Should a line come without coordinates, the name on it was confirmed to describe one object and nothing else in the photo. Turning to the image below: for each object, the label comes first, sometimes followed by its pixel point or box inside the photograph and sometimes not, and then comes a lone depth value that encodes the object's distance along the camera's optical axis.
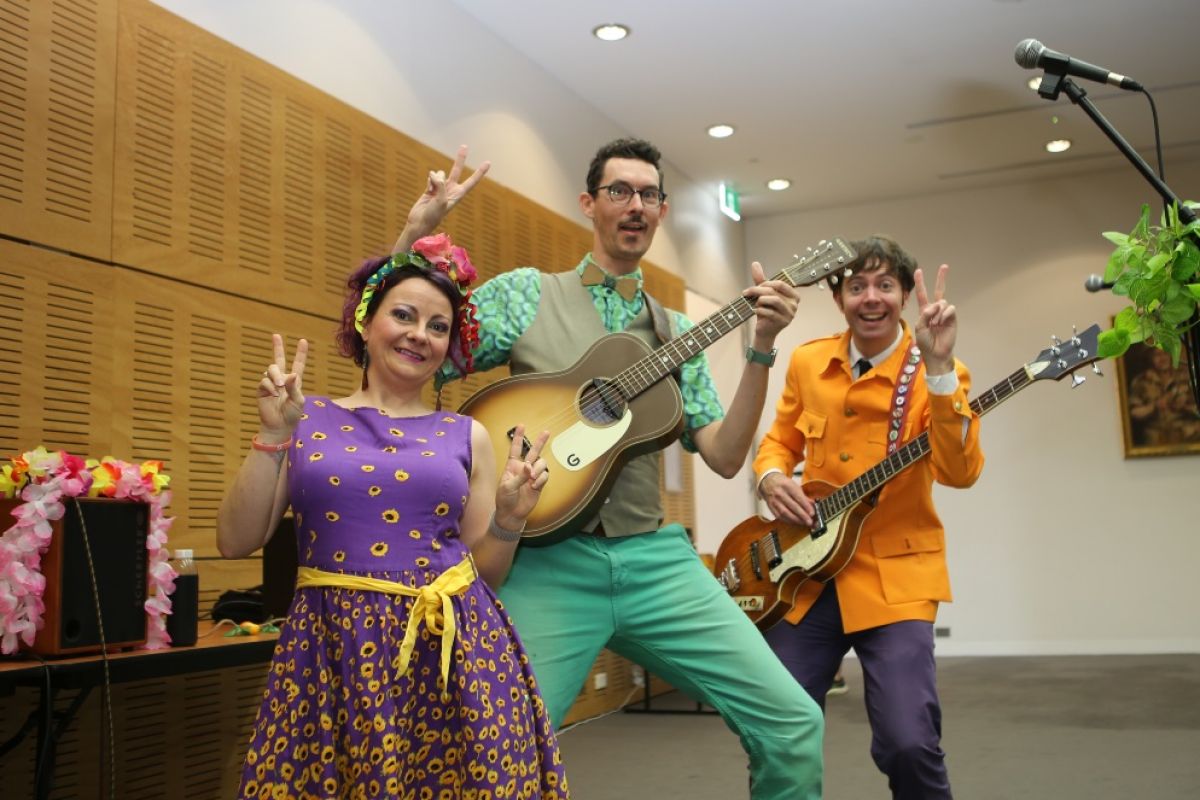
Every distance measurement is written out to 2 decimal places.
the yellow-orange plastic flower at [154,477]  2.81
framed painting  8.77
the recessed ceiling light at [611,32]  6.26
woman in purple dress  1.85
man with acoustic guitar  2.36
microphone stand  1.79
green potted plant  1.66
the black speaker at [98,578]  2.57
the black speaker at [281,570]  3.54
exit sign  9.45
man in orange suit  2.62
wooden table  2.48
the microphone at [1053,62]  2.40
